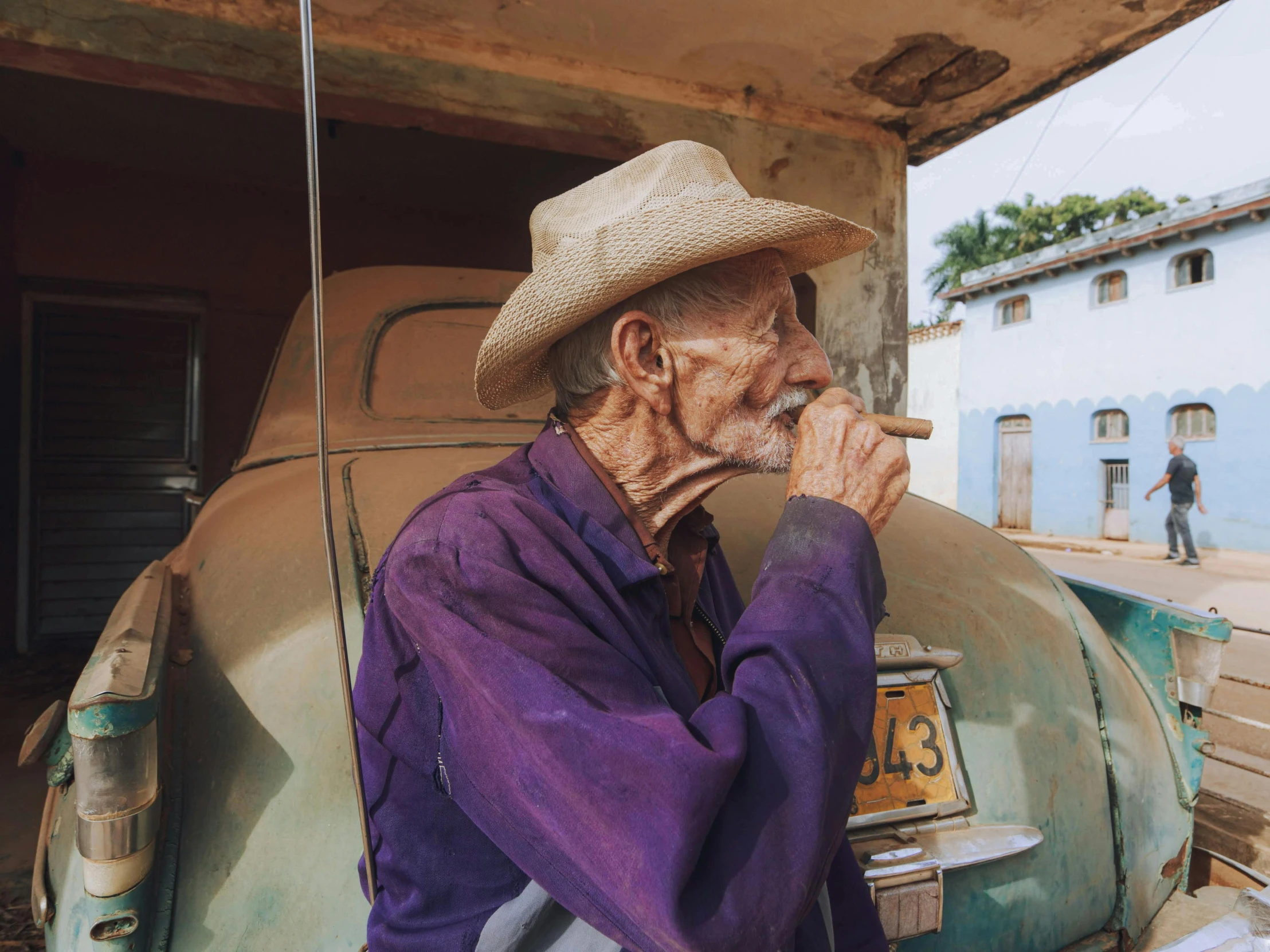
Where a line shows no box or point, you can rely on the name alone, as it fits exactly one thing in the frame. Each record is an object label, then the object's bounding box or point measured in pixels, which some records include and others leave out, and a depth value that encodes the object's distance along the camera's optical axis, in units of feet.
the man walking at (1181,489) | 40.45
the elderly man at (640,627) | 2.53
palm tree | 92.94
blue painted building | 46.55
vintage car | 3.69
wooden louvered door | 17.84
